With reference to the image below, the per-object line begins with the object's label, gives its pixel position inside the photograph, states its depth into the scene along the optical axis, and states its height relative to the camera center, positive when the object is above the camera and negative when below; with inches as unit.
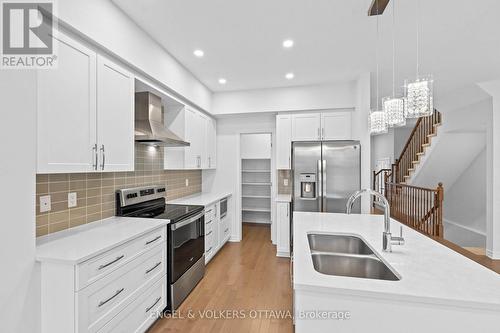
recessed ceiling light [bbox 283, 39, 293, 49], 102.3 +55.2
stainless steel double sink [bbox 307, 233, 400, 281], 58.4 -25.4
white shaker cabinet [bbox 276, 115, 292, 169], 163.3 +18.0
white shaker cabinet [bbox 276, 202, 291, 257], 153.8 -41.2
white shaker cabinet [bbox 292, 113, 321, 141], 158.1 +27.4
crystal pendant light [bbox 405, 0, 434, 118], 65.3 +19.9
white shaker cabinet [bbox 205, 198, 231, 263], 133.2 -40.0
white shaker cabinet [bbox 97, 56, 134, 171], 74.9 +17.3
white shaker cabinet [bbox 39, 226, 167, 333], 54.1 -32.6
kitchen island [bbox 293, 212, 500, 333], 37.4 -22.1
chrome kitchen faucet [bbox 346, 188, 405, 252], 56.9 -17.3
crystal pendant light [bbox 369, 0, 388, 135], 89.8 +17.8
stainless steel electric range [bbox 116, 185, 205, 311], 91.3 -28.2
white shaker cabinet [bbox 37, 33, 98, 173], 58.0 +15.0
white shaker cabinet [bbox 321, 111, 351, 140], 153.9 +27.4
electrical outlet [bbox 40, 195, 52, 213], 66.9 -10.8
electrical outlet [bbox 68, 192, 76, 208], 75.7 -10.7
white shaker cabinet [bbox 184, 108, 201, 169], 136.9 +17.1
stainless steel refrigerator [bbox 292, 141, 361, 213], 141.9 -4.6
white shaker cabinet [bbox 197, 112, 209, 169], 153.6 +18.0
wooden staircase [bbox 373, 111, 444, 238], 167.3 -20.7
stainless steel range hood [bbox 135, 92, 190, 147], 98.4 +19.7
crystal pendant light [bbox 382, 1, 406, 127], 77.9 +19.3
